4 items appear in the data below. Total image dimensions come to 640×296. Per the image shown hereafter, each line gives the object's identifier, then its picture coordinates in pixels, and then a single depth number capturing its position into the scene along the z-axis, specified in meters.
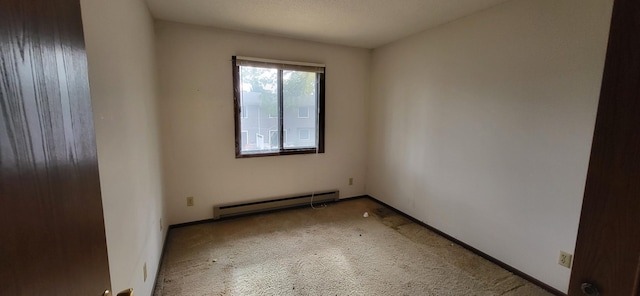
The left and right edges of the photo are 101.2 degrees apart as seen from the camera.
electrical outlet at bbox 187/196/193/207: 2.96
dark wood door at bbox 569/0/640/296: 0.51
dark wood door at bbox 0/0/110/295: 0.36
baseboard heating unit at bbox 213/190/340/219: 3.12
